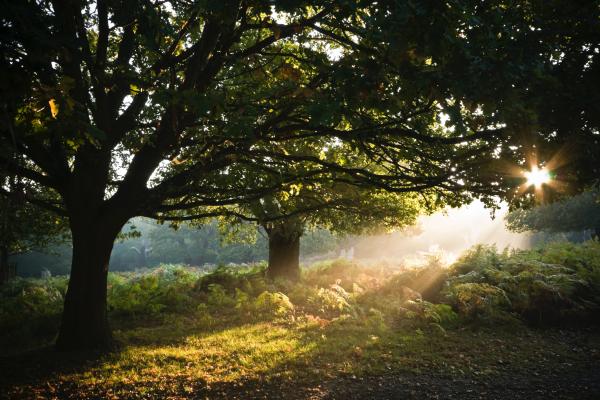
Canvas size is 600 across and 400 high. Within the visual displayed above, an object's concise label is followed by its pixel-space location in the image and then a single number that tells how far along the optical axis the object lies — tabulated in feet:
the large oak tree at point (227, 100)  10.71
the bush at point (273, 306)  36.87
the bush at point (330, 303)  37.29
